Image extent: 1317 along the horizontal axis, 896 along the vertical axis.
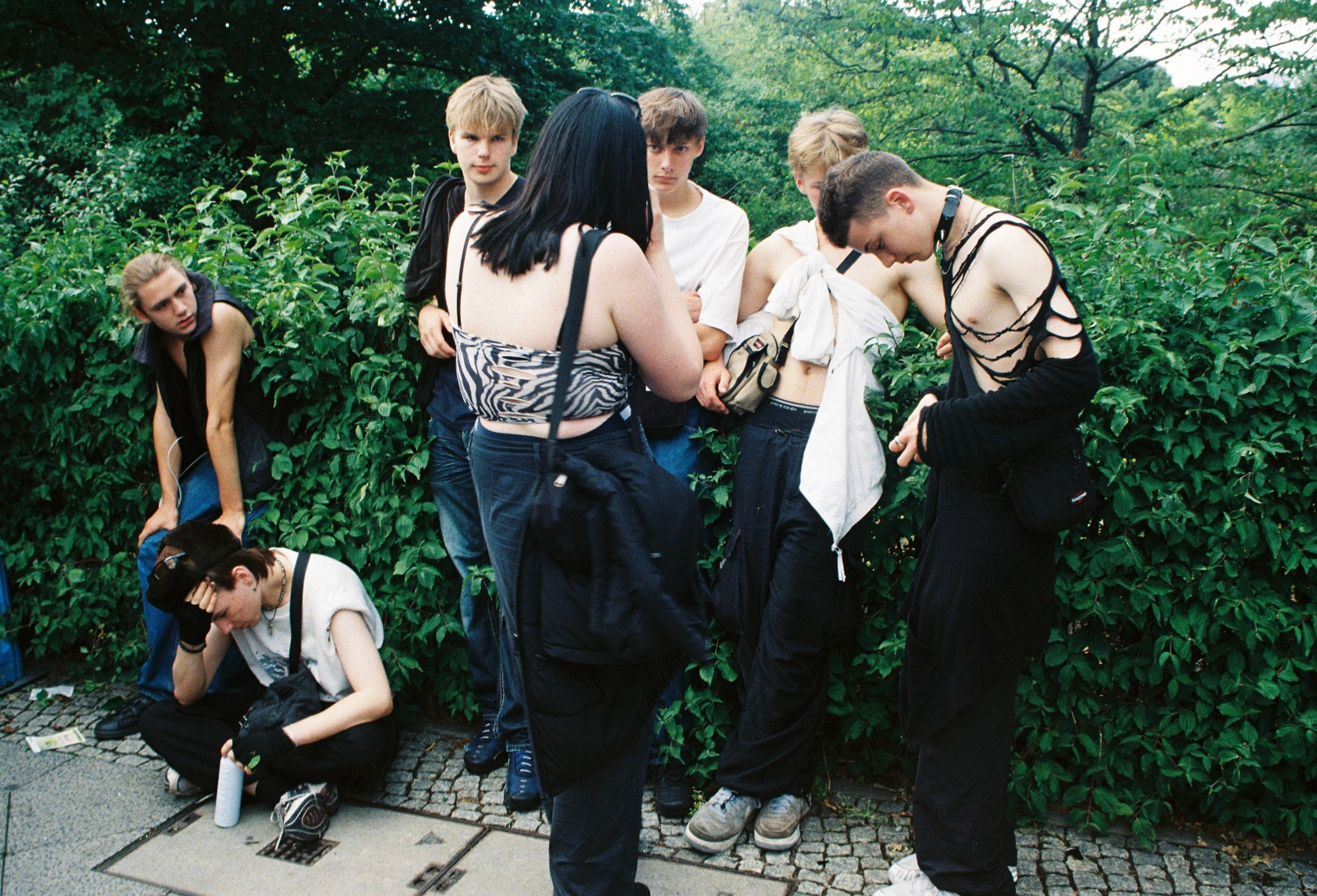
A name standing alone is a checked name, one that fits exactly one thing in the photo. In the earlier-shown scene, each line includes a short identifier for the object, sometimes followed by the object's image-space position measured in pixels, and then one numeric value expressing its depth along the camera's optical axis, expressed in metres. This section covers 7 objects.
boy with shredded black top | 2.19
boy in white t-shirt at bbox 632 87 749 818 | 3.13
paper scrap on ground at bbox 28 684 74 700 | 4.20
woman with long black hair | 2.00
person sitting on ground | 3.08
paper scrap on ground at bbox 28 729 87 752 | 3.78
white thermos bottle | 3.13
